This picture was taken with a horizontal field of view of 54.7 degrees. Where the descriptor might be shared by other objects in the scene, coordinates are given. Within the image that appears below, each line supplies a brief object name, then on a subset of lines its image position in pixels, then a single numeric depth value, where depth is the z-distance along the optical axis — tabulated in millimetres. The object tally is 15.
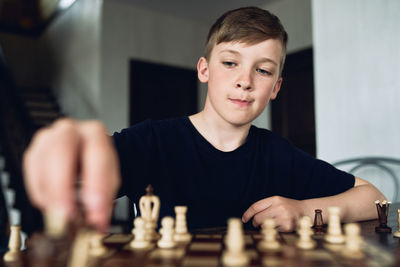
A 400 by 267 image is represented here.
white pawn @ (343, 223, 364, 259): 602
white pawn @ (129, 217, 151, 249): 676
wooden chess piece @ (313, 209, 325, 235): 948
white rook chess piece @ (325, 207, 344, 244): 720
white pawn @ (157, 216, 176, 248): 681
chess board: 550
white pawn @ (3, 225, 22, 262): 644
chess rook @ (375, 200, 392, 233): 959
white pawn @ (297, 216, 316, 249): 668
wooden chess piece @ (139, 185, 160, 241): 810
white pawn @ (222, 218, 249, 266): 519
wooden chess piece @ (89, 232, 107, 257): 596
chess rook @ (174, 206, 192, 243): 751
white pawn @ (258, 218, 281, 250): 660
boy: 1147
